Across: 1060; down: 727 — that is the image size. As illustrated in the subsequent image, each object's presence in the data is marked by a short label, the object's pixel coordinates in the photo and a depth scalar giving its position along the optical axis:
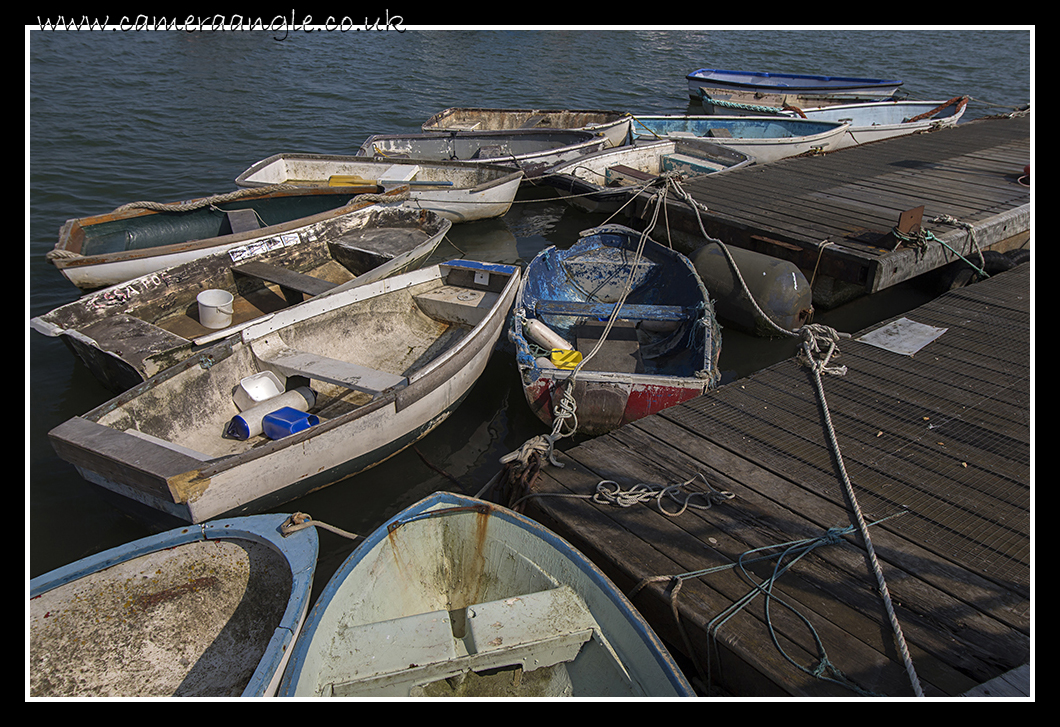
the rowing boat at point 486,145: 13.05
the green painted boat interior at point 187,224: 8.46
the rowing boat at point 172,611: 3.53
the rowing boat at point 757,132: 13.19
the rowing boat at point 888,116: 14.29
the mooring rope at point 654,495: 4.31
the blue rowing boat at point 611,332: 5.86
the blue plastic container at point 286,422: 5.41
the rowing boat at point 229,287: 5.88
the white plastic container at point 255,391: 5.84
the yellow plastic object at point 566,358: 6.40
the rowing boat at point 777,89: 17.97
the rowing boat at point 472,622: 3.31
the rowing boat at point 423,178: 10.74
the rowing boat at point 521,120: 14.76
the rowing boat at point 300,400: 4.52
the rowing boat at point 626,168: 11.27
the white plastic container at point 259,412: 5.61
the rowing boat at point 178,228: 7.32
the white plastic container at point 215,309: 6.91
